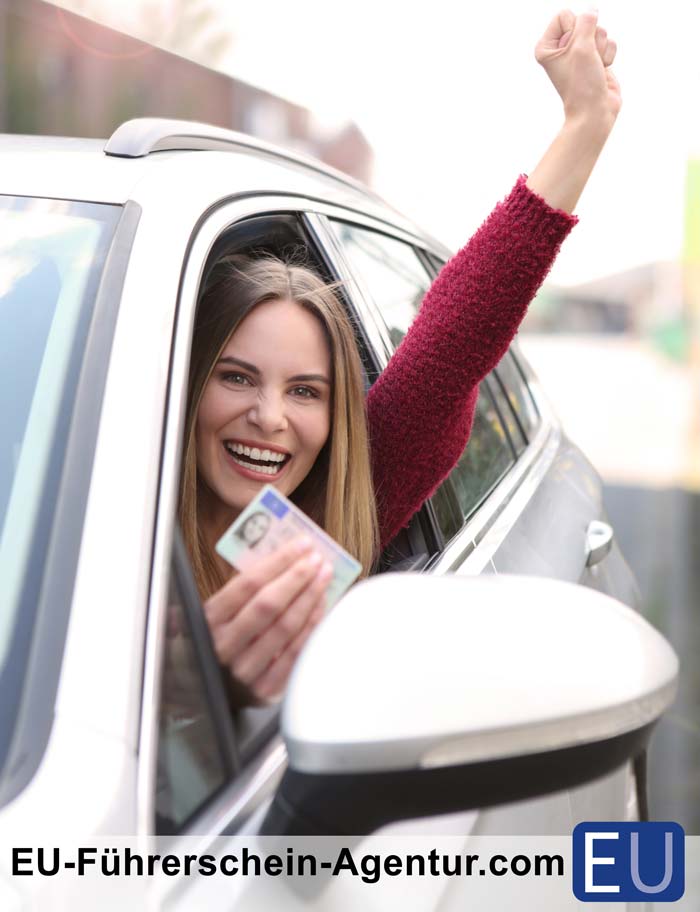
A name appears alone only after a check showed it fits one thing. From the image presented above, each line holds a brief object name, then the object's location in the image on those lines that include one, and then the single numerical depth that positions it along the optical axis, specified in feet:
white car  3.55
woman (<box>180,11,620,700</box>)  5.21
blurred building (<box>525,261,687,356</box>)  107.24
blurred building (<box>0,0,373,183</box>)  25.96
